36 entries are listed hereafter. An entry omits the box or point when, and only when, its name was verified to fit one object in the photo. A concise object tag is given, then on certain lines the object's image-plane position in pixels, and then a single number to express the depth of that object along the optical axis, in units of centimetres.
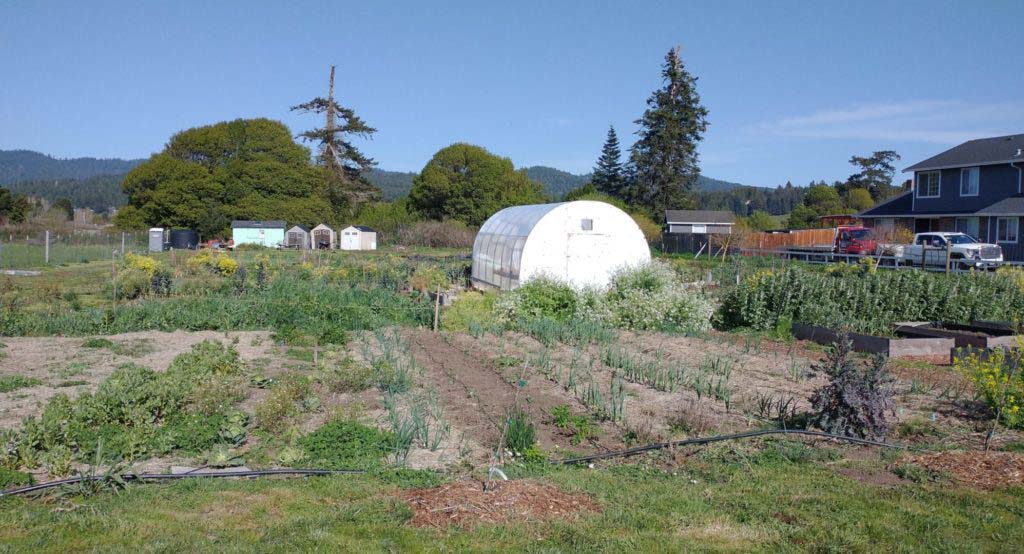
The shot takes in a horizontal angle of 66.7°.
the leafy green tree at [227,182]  5953
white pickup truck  2961
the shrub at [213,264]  2462
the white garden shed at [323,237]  5469
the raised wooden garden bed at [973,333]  1297
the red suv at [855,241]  3631
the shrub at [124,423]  657
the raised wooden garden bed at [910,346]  1277
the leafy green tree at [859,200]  7856
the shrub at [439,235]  5284
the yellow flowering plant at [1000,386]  787
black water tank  5284
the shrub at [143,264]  2102
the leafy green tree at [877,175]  8219
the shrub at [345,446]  665
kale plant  727
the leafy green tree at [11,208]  5928
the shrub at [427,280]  2214
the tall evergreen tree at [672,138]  6058
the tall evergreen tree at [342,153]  6800
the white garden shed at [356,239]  5300
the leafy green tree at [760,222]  7194
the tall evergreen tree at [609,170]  7012
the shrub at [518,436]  698
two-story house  3547
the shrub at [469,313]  1612
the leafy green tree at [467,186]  6362
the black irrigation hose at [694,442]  682
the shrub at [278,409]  788
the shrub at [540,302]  1677
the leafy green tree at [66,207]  8398
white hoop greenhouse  1962
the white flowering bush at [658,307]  1653
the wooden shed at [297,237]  5356
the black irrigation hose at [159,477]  565
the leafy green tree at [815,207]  7625
